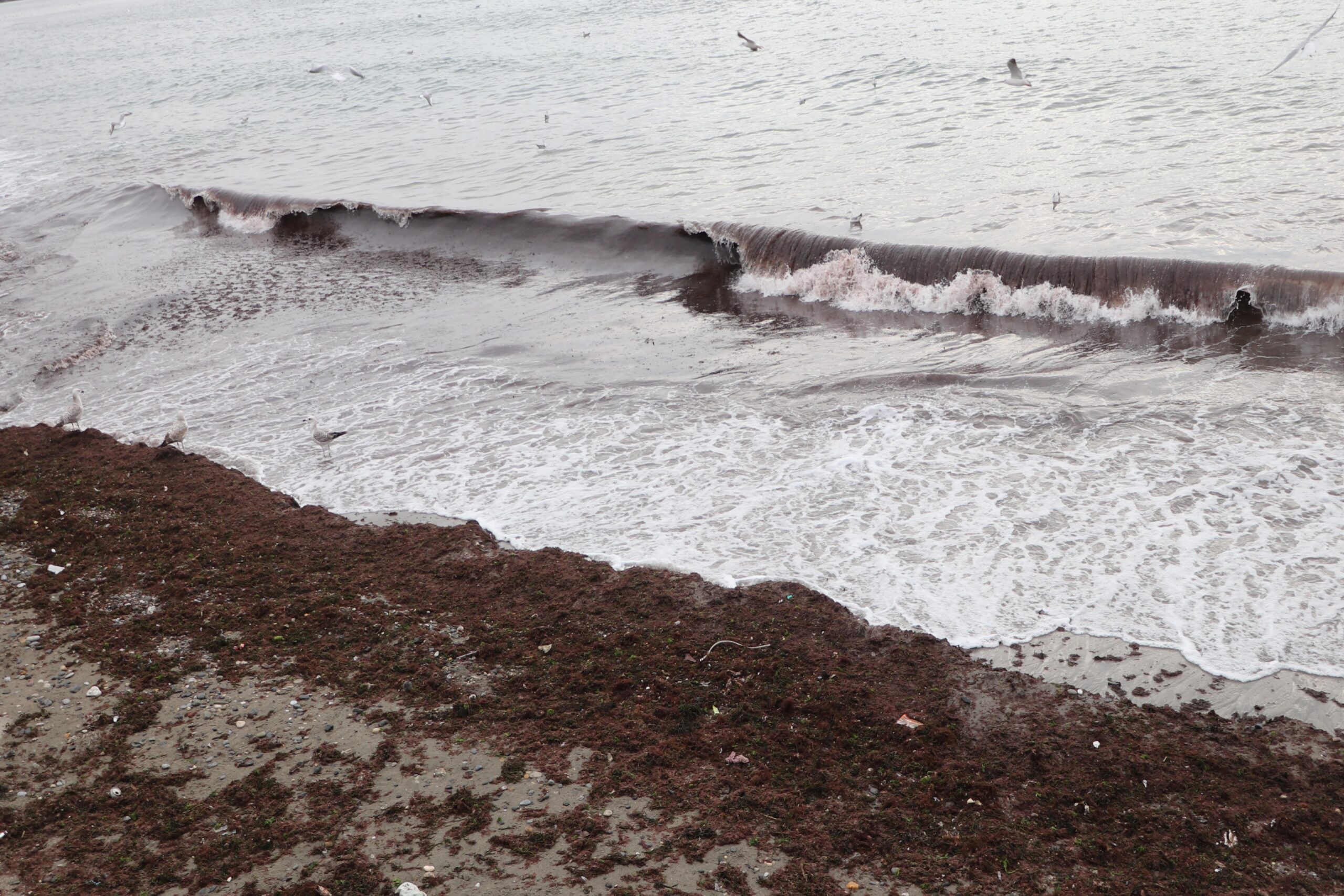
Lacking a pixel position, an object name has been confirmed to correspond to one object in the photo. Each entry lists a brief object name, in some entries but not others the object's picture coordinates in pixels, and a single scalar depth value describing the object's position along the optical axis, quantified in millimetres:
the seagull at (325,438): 8406
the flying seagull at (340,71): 31228
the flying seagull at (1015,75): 14875
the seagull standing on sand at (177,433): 8133
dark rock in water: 9625
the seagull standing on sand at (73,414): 8898
